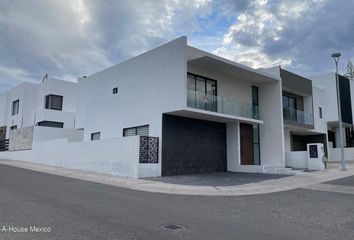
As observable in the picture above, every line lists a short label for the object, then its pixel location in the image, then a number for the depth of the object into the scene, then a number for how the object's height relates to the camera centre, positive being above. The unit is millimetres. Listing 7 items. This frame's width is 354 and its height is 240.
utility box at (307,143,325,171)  22656 +362
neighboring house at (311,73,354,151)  33844 +7025
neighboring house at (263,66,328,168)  25422 +4202
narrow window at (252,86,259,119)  24362 +4937
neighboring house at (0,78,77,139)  36344 +6571
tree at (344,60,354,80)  53344 +15516
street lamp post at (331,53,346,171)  21203 +7008
